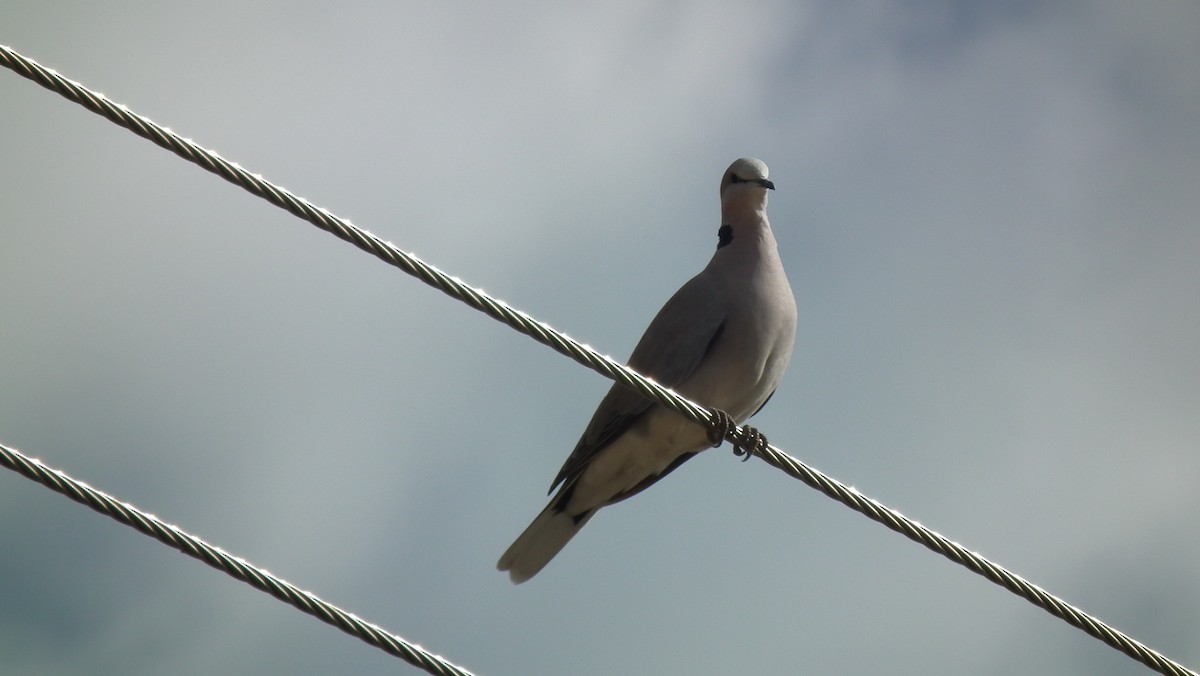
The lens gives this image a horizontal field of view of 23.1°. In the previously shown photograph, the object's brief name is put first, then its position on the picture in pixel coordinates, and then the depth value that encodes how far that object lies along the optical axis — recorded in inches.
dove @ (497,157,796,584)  443.5
